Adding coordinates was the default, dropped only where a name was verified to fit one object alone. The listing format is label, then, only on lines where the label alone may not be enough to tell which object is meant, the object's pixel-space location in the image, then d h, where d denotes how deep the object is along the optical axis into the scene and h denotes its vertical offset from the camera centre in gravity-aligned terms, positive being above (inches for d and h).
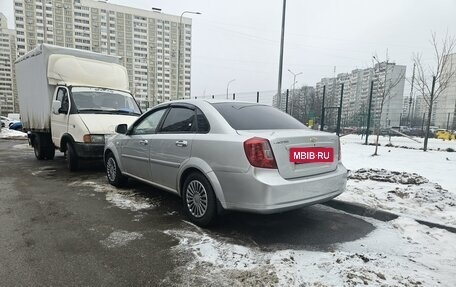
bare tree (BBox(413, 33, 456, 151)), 509.0 +71.6
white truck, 277.7 +11.0
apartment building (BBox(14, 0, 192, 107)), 2278.5 +597.0
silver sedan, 128.6 -20.5
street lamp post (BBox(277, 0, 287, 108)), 462.0 +101.8
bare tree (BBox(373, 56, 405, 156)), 535.4 +69.0
